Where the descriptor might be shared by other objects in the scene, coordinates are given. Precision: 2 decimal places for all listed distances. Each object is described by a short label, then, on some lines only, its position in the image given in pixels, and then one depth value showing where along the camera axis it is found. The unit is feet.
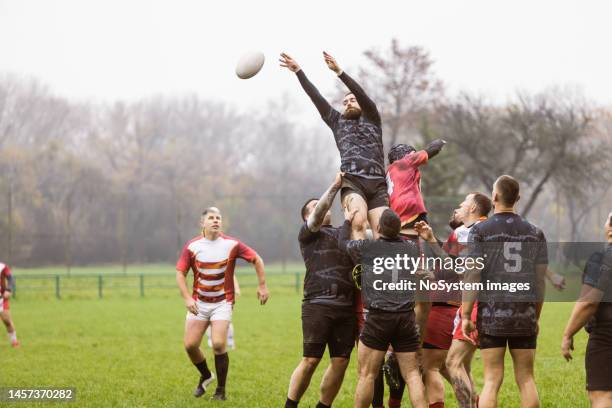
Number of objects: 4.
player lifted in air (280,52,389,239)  56.18
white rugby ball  61.82
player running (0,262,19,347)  113.19
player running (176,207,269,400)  72.13
